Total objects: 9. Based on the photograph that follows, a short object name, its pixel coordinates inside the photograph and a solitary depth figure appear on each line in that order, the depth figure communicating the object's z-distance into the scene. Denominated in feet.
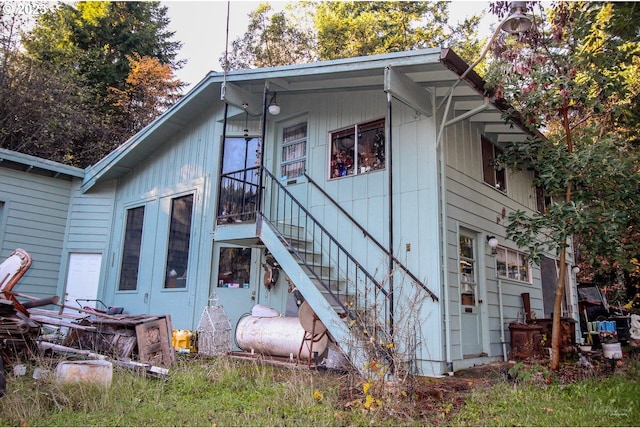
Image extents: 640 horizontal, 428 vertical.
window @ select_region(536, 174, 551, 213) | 36.04
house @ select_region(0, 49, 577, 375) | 20.58
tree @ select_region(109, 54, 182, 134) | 61.46
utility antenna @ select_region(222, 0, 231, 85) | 25.57
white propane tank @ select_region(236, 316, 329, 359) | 21.38
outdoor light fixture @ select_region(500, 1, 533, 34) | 16.16
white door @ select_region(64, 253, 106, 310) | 34.71
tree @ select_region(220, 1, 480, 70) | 64.34
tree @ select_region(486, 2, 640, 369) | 19.53
